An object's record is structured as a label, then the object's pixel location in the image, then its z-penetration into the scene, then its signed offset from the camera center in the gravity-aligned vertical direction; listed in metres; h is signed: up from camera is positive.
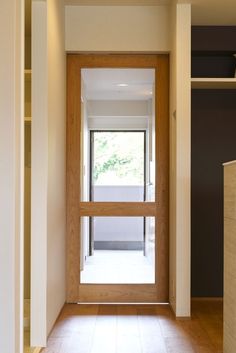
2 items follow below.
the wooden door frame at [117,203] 3.85 -0.22
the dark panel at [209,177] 3.92 +0.01
